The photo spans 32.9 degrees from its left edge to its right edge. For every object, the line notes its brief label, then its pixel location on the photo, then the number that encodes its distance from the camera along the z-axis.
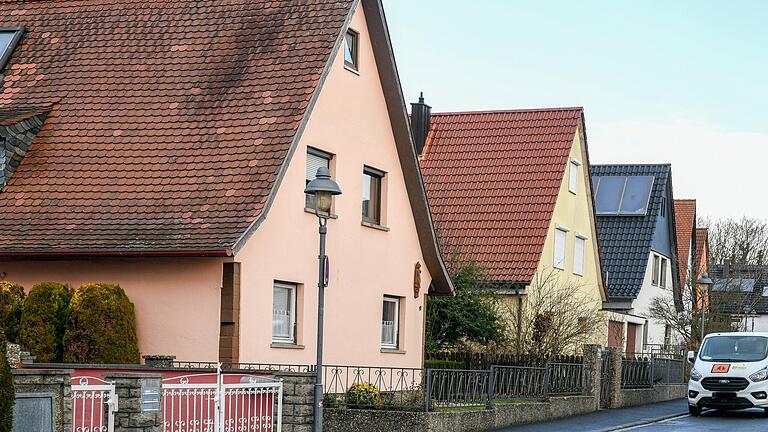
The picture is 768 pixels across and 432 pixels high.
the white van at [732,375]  26.81
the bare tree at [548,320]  30.62
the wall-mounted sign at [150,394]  14.02
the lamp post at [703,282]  35.88
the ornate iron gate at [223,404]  15.09
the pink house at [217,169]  20.02
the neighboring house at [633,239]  44.16
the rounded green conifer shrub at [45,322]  19.31
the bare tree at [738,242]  64.56
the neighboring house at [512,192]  34.12
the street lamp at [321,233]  16.00
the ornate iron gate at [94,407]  13.41
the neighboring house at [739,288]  48.31
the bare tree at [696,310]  44.12
